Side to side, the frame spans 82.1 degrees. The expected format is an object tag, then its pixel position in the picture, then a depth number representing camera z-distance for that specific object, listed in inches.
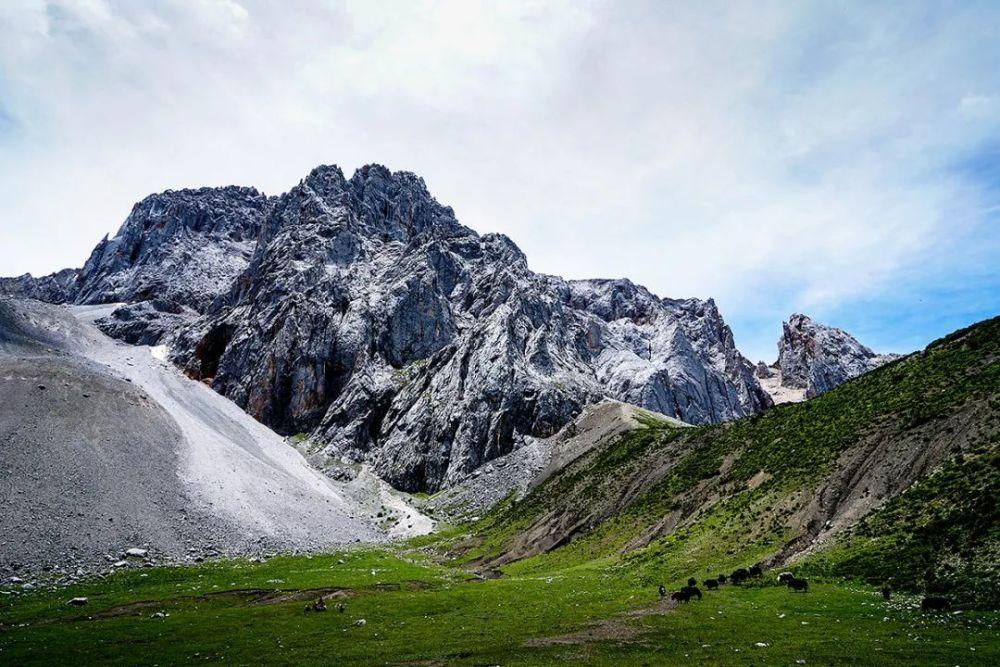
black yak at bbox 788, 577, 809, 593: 1445.6
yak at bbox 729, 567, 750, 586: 1683.1
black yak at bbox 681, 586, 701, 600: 1565.0
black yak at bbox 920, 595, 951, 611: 1109.7
